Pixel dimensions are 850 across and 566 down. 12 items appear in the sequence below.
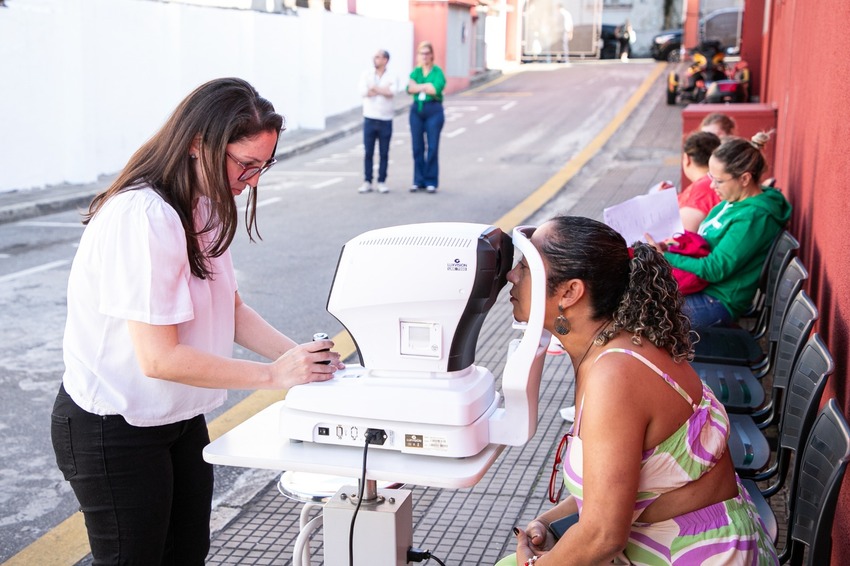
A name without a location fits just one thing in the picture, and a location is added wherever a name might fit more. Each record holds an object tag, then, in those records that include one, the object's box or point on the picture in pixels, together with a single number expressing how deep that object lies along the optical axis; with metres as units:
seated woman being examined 2.19
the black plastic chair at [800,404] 2.97
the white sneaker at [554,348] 4.72
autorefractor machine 2.25
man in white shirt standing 12.49
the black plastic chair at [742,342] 4.55
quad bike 20.52
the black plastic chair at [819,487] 2.41
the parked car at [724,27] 29.53
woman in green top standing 12.45
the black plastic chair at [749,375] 4.01
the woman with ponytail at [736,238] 4.93
